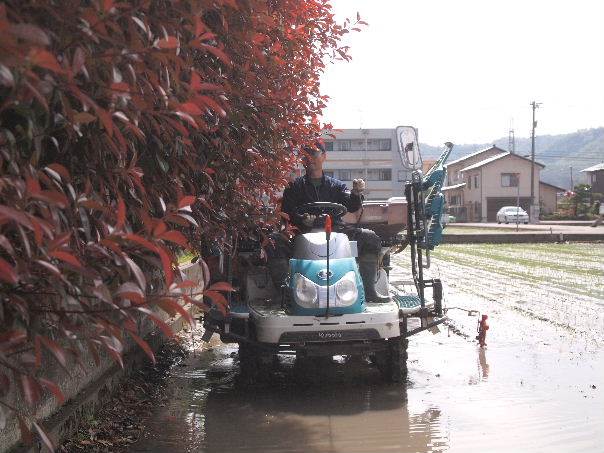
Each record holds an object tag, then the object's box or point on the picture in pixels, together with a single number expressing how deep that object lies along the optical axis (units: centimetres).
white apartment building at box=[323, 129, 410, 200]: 9888
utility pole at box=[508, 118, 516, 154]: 12606
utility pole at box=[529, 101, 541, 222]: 7962
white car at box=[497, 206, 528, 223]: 7075
